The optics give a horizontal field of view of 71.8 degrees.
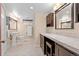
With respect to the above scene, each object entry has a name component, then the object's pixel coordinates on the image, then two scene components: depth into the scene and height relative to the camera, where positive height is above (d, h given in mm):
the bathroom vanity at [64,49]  615 -289
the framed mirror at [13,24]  4176 +333
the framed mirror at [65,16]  1255 +311
